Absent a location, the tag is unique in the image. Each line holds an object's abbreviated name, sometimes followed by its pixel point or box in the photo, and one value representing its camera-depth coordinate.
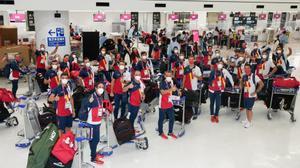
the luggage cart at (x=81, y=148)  4.42
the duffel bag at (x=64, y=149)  4.05
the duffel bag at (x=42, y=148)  4.06
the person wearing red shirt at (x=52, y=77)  7.50
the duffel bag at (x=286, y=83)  7.29
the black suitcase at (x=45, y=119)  6.30
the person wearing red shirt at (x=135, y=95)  6.38
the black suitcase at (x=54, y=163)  4.06
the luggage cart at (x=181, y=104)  6.49
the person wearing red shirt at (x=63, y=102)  5.82
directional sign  10.69
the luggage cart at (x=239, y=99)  7.61
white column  10.51
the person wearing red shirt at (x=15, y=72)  8.30
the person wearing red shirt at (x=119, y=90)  7.03
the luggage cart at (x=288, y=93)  7.34
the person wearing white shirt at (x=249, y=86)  7.00
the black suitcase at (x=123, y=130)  5.82
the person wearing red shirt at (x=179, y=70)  8.66
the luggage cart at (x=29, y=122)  6.11
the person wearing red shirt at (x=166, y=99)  6.21
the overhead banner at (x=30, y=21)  19.62
